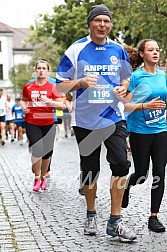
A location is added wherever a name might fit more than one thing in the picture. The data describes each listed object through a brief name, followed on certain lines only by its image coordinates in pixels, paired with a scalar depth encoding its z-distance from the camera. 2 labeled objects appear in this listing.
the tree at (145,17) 19.61
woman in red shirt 10.48
